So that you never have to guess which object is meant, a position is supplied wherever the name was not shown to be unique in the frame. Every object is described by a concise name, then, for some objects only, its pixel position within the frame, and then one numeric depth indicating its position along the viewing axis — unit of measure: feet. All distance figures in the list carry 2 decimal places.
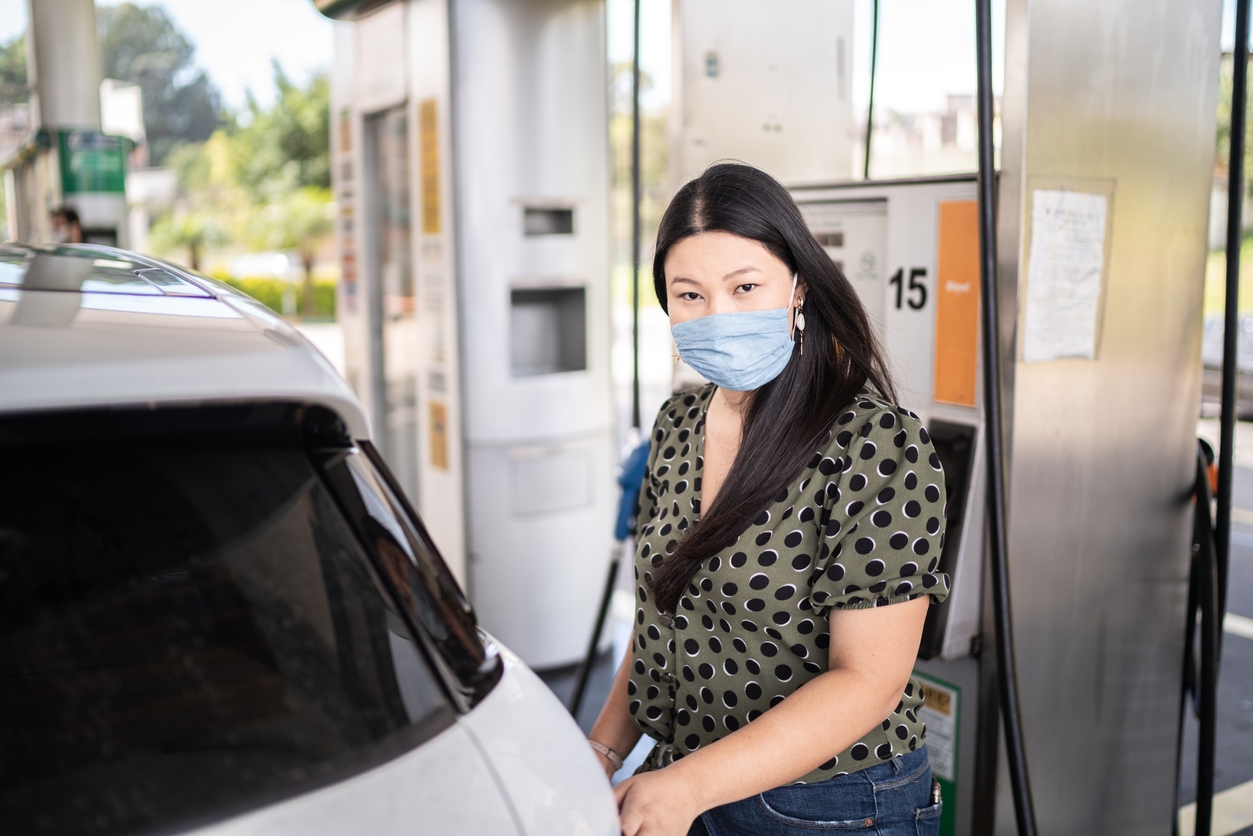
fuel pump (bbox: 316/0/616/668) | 13.17
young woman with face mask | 4.24
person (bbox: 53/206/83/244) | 24.40
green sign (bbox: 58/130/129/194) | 28.07
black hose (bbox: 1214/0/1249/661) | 7.57
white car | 2.81
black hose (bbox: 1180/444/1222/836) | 8.65
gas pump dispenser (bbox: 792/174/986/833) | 7.48
